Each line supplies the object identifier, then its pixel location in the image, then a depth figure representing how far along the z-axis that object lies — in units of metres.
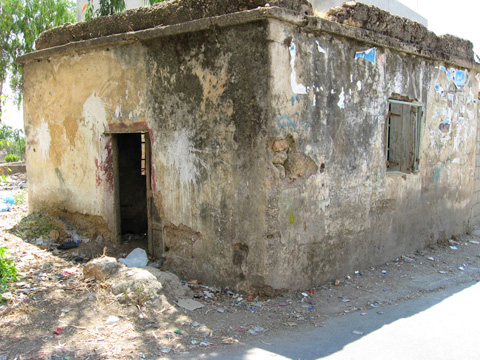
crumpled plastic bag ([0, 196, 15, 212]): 7.89
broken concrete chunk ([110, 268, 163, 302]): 3.94
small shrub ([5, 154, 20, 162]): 20.22
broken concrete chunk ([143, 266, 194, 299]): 4.20
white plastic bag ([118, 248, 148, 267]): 5.00
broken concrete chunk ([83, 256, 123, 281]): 4.25
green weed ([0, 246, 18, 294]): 4.26
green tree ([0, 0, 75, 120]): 15.83
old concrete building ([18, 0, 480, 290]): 4.18
